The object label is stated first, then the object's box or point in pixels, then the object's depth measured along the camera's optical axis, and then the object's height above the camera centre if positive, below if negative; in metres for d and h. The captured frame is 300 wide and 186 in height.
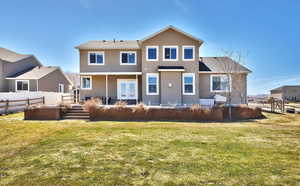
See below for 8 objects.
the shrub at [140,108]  10.89 -0.98
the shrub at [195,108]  10.81 -1.00
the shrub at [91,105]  10.95 -0.76
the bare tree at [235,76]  15.66 +1.84
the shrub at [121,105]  10.99 -0.77
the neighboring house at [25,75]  21.99 +3.00
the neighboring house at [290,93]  44.28 +0.15
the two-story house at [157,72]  15.09 +2.24
